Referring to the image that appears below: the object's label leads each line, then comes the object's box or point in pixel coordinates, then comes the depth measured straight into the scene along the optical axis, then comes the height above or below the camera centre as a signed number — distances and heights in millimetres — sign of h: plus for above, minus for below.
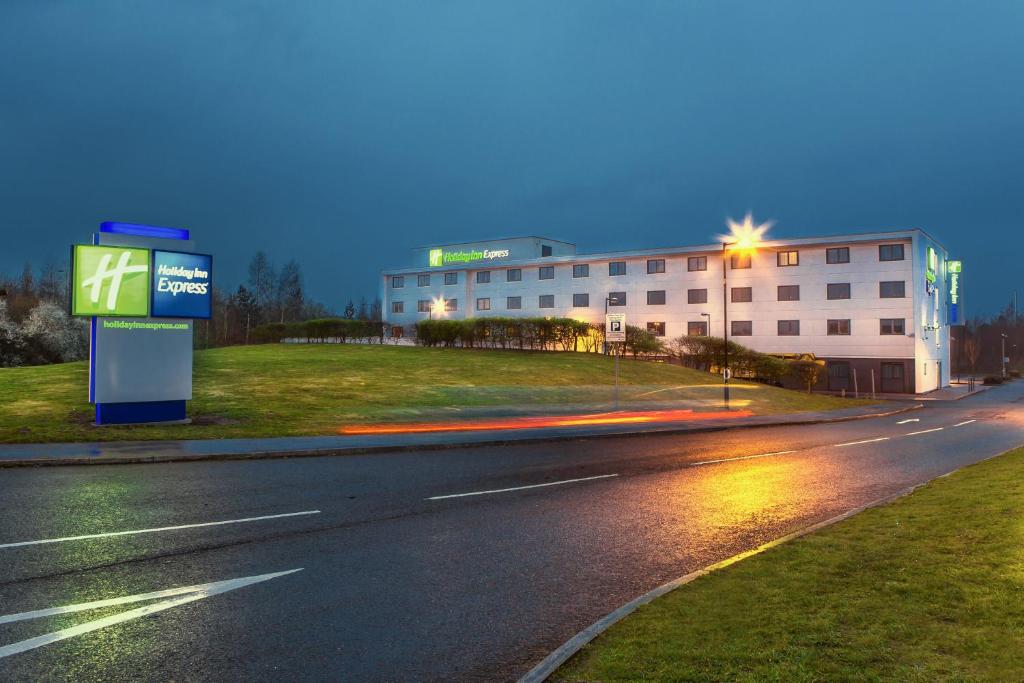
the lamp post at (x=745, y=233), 35344 +6011
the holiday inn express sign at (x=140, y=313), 18375 +1093
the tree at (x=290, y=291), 111000 +9777
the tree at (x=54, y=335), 52625 +1478
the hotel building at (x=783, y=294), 55781 +5289
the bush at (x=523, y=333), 56594 +1644
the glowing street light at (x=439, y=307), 79375 +5179
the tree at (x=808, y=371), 53125 -1307
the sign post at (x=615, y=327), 25234 +946
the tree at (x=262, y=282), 106875 +10791
